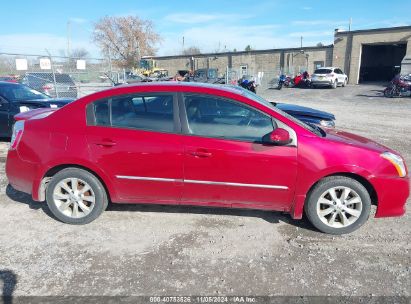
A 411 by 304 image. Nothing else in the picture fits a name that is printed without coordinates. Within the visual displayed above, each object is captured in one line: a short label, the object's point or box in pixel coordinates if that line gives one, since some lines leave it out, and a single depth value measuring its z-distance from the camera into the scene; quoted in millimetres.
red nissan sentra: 3373
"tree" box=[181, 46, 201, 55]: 74188
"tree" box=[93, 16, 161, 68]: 57822
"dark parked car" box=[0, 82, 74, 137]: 7059
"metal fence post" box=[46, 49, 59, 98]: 11942
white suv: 26688
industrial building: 30969
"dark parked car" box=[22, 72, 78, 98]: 13289
